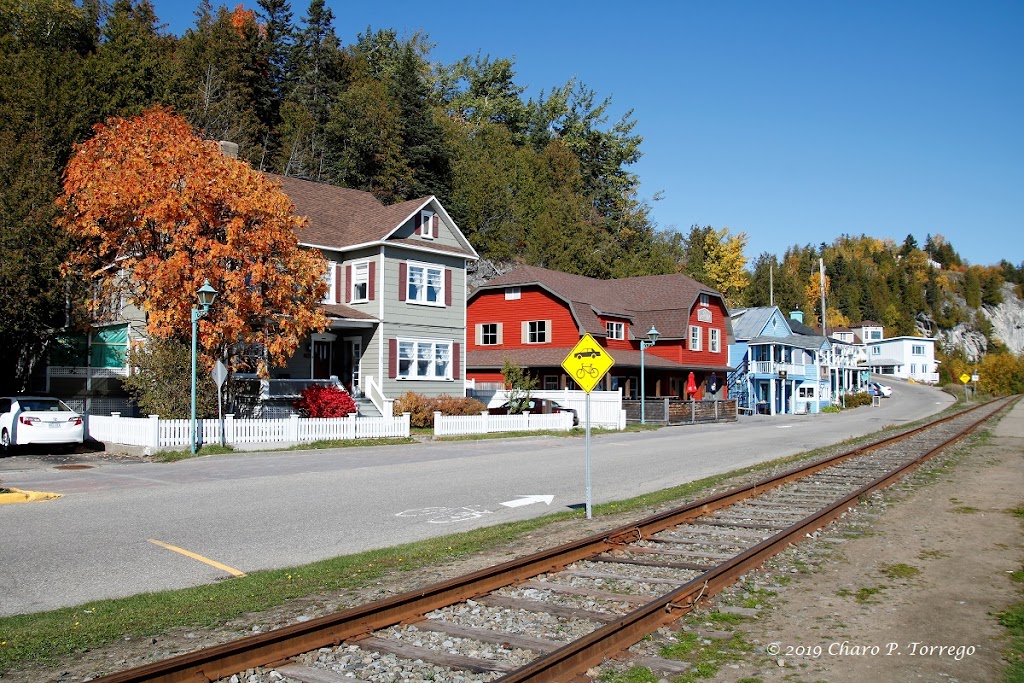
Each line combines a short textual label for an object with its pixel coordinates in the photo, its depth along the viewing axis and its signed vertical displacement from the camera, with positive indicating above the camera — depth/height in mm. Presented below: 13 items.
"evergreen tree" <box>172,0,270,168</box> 53000 +21245
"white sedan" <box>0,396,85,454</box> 21844 -1043
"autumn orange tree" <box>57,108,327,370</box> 25109 +4455
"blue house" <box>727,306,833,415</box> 65562 +1259
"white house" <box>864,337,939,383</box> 142625 +3784
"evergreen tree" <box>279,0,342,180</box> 58728 +22652
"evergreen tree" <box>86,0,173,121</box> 38656 +17179
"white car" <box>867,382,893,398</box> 96900 -1113
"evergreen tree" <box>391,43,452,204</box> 59906 +16955
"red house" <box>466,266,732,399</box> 47562 +3215
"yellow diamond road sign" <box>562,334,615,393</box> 13126 +295
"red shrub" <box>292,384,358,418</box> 29469 -688
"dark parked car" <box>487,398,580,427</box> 36656 -1108
